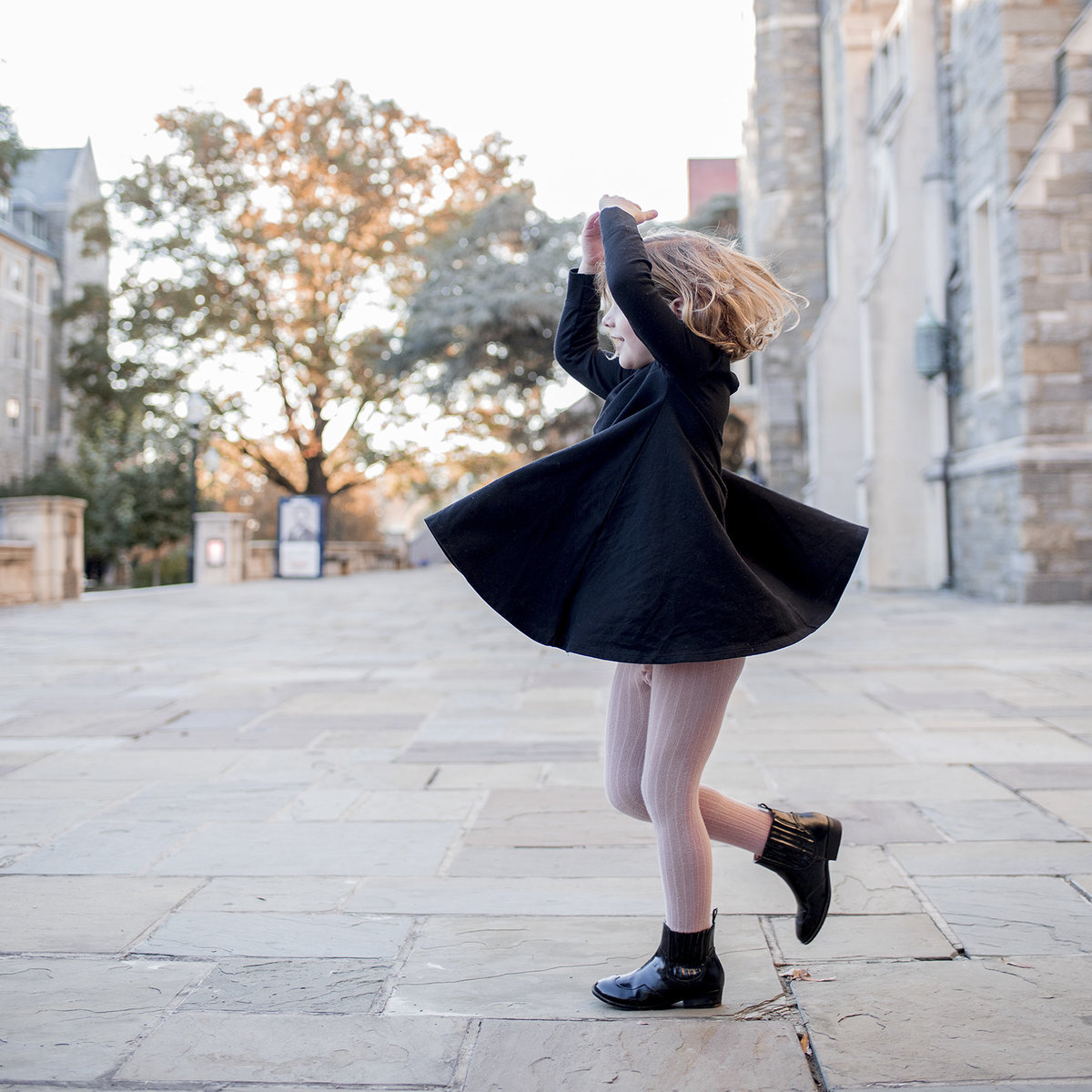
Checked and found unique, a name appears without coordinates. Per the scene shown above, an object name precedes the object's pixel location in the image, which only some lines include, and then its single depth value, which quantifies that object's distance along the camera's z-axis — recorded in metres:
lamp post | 21.34
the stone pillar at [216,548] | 21.12
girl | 2.08
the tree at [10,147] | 17.80
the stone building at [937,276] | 11.45
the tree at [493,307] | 20.47
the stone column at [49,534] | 13.35
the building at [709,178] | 46.72
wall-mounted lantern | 13.95
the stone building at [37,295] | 38.59
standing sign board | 23.55
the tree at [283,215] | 26.17
